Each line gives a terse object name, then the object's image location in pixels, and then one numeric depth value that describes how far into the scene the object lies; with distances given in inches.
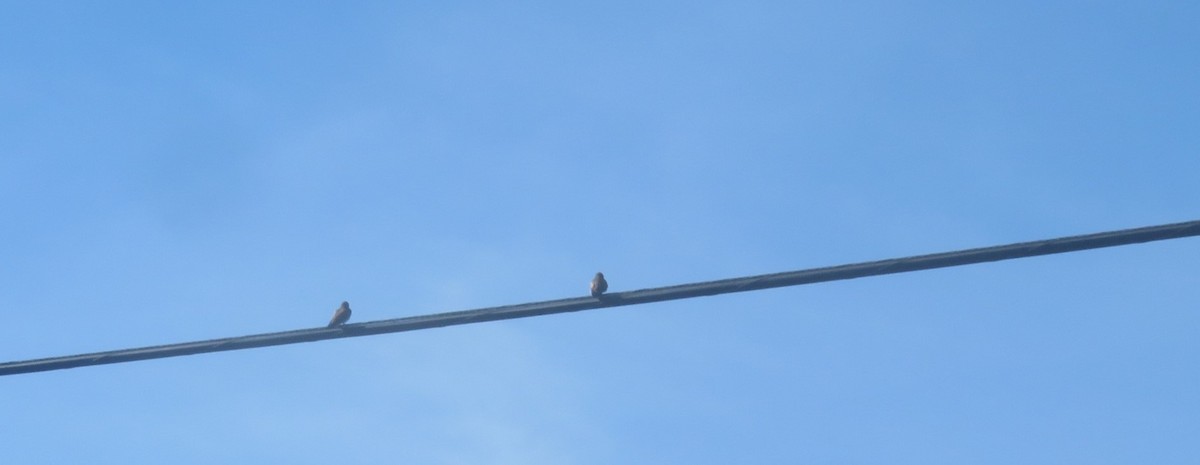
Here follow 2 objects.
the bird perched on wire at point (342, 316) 990.5
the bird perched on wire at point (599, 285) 859.4
